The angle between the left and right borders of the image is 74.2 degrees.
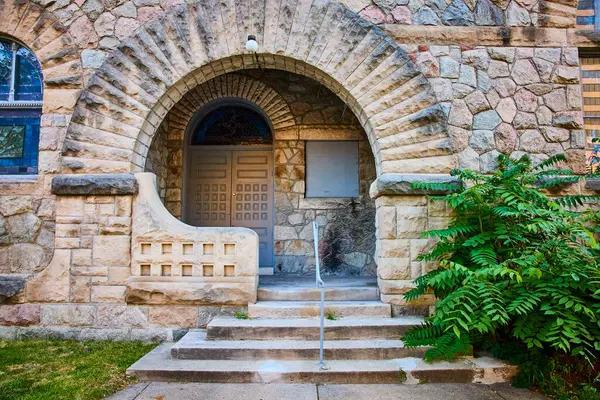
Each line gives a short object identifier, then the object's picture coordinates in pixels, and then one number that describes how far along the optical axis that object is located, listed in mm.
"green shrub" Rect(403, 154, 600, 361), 3236
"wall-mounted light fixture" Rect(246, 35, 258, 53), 4668
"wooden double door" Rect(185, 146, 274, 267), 6945
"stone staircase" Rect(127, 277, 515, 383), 3434
